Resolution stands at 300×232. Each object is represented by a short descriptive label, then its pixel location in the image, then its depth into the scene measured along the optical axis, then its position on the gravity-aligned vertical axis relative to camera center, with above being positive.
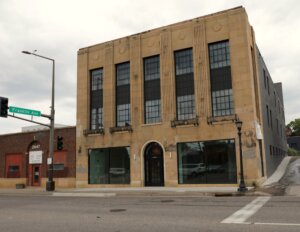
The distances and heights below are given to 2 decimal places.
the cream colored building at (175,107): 19.44 +3.66
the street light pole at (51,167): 21.24 -0.95
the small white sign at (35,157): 26.18 -0.13
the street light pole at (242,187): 15.87 -2.09
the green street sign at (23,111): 19.40 +3.30
